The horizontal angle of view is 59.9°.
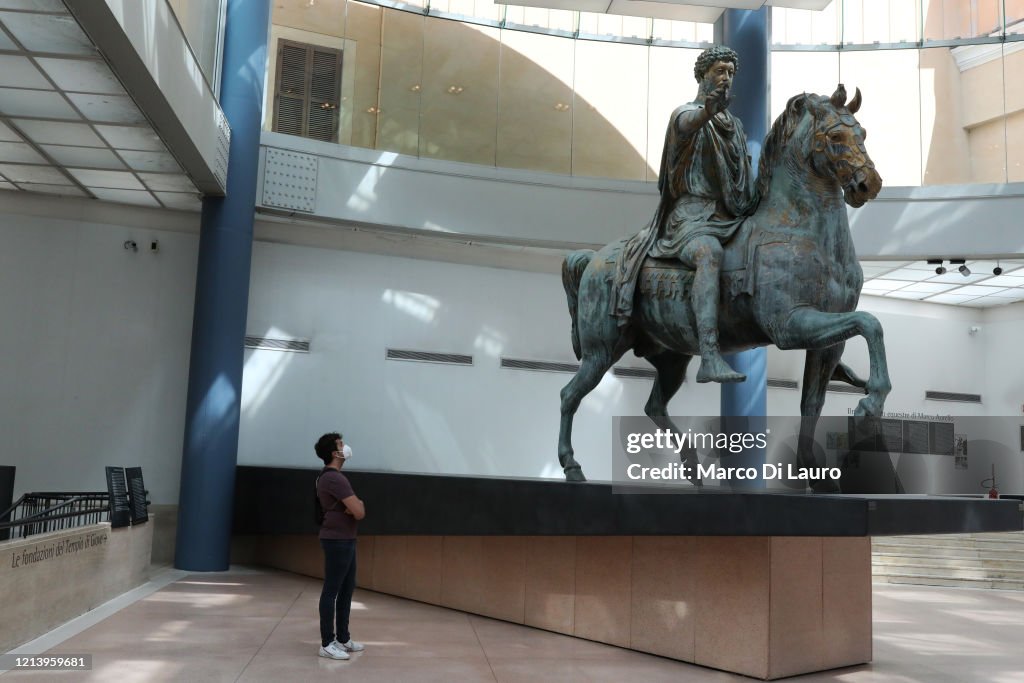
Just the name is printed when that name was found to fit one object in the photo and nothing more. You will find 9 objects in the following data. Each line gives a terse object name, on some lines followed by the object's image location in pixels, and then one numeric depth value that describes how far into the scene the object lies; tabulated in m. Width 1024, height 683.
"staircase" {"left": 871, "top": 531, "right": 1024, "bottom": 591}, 13.41
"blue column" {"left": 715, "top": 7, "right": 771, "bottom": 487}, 13.54
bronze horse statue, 5.71
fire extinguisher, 14.30
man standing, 5.93
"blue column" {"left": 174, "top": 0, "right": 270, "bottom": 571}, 11.48
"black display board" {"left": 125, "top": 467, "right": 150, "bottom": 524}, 9.25
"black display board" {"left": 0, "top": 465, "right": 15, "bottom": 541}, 8.78
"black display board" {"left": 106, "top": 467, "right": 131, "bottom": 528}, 8.56
